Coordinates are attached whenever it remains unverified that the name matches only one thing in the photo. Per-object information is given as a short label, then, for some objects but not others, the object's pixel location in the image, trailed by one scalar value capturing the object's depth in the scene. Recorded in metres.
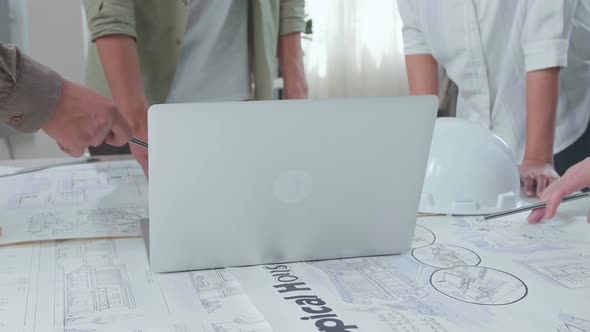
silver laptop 0.75
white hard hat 1.10
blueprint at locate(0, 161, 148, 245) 0.98
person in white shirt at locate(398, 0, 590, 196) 1.36
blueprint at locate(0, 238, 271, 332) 0.67
